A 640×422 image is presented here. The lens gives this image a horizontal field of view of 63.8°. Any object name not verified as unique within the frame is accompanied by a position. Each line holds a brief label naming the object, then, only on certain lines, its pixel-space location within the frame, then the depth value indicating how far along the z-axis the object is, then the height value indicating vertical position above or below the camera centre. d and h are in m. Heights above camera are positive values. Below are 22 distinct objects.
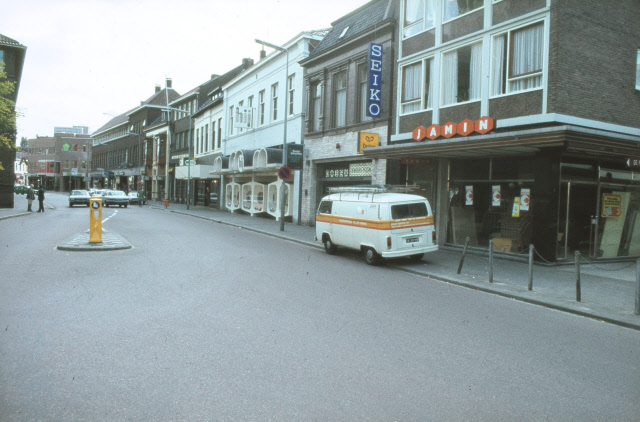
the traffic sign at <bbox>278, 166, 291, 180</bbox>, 21.84 +0.77
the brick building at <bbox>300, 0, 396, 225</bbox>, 19.66 +3.95
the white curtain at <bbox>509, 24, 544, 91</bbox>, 13.35 +3.76
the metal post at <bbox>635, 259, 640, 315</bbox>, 7.80 -1.46
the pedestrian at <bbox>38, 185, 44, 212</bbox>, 32.03 -0.67
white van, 12.65 -0.78
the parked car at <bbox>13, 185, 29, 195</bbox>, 79.77 -0.96
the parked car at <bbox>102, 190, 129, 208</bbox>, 41.94 -1.00
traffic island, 13.41 -1.60
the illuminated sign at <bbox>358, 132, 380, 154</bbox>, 19.59 +2.03
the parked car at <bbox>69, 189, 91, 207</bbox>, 41.09 -1.02
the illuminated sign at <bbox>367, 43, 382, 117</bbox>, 19.08 +4.20
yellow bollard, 14.29 -1.04
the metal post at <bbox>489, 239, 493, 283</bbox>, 10.26 -1.33
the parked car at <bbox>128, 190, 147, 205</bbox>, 50.00 -1.07
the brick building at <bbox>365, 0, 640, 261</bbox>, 12.91 +1.98
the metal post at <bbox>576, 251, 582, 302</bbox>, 8.66 -1.52
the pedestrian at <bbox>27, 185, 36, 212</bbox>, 32.53 -0.82
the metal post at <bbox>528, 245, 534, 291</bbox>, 9.55 -1.44
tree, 22.98 +3.11
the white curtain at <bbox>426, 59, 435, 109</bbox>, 17.23 +3.83
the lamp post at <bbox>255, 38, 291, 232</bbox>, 22.26 +1.44
